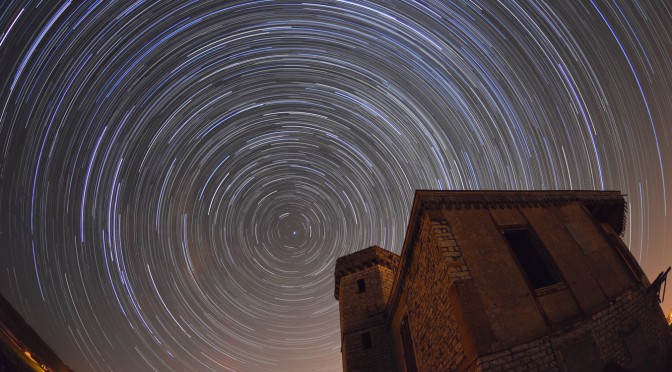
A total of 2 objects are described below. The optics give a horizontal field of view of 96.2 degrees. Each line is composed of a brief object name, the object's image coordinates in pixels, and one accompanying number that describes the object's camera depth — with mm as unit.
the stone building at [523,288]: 7656
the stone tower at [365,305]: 15719
